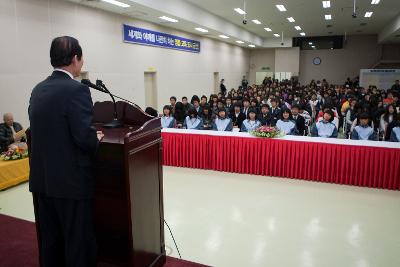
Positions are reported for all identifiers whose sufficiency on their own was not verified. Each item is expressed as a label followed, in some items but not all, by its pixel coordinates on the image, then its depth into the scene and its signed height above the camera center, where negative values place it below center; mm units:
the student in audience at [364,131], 5594 -771
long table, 4699 -1123
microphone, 2139 -235
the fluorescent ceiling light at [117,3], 7028 +1940
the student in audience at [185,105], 8779 -470
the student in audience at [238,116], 7684 -699
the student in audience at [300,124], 6571 -752
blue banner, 8938 +1610
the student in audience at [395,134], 5395 -797
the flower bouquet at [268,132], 5246 -739
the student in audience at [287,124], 6168 -708
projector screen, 14925 +448
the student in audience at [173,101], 8665 -350
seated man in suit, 5624 -792
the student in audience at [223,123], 6398 -706
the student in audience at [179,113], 8335 -660
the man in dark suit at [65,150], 1526 -304
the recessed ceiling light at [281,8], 10352 +2676
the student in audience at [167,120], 6812 -682
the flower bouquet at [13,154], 5016 -1052
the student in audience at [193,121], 6707 -699
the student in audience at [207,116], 7709 -709
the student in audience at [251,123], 6227 -695
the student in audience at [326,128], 5789 -739
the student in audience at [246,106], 8084 -463
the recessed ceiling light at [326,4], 9776 +2645
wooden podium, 1791 -631
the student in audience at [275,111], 7273 -563
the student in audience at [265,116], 6973 -629
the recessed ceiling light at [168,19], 8958 +2027
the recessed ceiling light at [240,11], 10625 +2651
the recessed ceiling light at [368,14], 11803 +2777
